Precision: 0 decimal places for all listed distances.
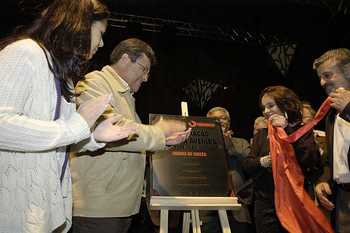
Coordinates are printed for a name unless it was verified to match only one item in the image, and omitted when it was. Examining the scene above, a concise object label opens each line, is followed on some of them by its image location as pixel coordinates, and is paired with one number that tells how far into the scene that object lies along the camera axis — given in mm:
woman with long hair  1146
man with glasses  1979
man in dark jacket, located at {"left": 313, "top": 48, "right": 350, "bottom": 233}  2268
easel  2539
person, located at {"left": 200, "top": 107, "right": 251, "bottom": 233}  3756
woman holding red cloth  2861
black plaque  2688
